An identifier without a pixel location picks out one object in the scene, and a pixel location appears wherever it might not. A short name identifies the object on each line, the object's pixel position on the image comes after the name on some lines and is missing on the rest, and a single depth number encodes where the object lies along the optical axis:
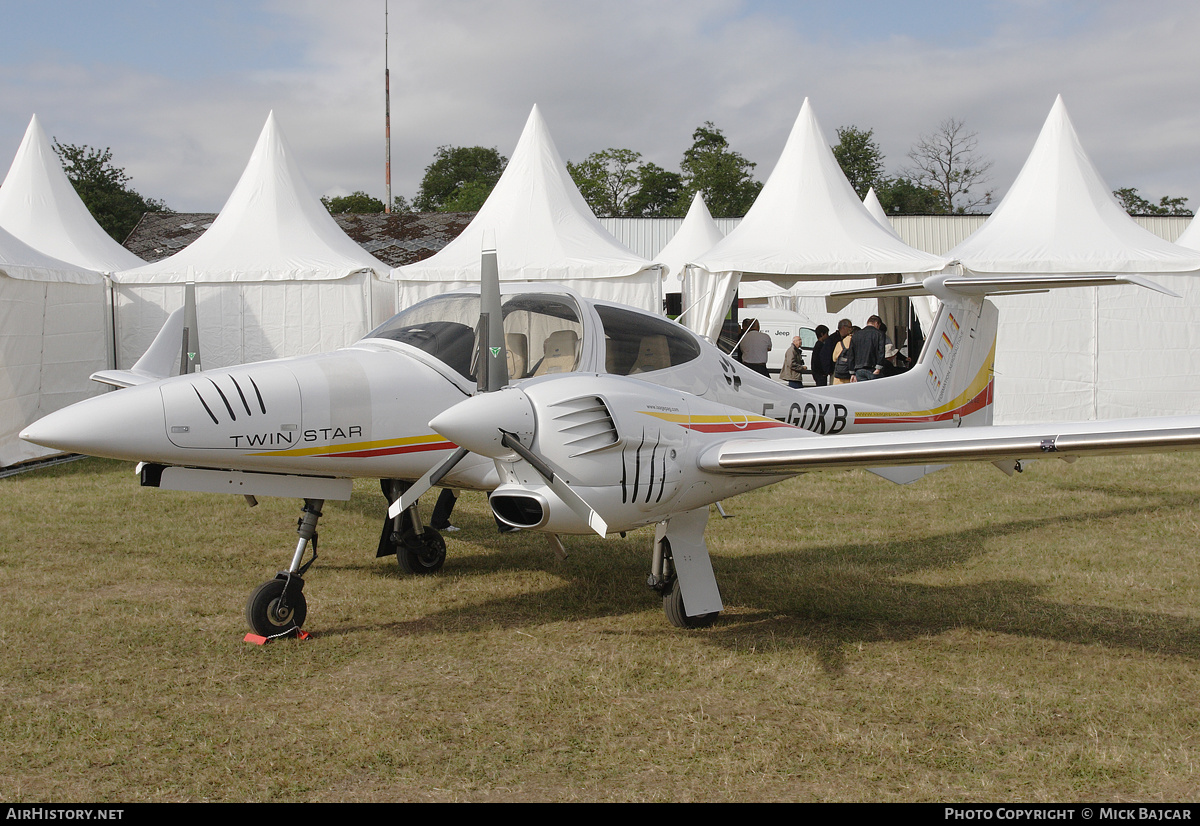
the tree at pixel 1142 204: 72.50
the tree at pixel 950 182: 63.31
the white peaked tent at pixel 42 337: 12.38
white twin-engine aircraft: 4.94
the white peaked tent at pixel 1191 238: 20.39
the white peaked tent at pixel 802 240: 14.36
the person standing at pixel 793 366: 16.31
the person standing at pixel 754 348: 15.94
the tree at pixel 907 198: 65.62
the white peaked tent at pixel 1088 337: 15.23
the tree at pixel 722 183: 63.69
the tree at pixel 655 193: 65.75
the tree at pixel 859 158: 72.31
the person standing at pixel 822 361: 15.68
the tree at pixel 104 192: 51.44
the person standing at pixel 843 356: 14.59
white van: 25.69
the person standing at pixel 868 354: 14.29
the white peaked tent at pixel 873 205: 27.43
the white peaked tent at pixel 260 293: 14.79
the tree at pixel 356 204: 74.94
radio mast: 45.69
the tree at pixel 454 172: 80.56
